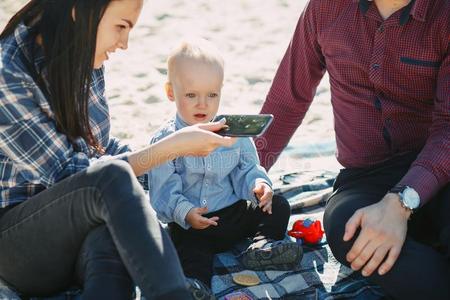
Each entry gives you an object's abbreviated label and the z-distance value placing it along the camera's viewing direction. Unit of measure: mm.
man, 2227
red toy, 2840
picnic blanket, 2473
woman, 1953
